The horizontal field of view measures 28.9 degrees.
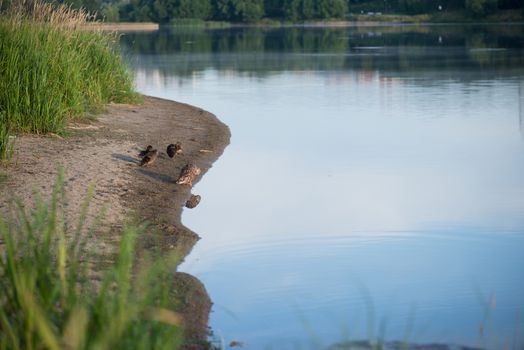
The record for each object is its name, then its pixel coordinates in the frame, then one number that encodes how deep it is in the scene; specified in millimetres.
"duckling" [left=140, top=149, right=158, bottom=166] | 10602
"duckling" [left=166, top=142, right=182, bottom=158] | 11266
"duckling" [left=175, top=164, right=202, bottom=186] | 10148
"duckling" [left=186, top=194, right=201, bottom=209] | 9383
